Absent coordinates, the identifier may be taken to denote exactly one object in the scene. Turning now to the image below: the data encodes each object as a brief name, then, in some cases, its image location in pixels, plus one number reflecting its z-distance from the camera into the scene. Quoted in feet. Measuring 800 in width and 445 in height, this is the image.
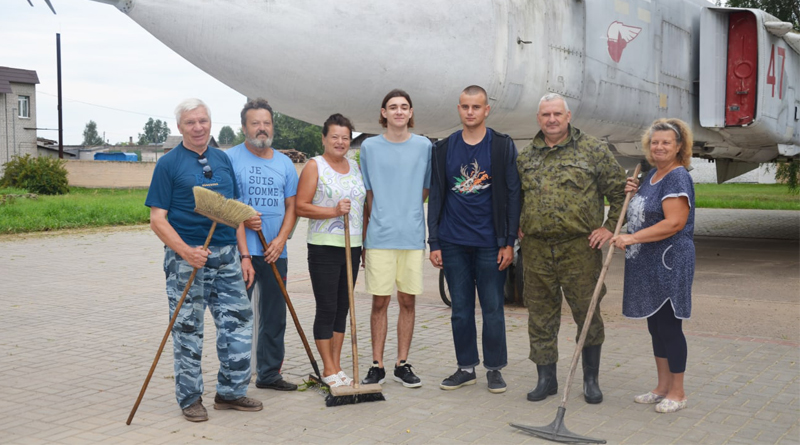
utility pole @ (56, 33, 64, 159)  122.21
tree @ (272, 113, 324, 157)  217.36
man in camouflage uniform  13.69
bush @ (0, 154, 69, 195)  96.07
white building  136.15
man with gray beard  13.92
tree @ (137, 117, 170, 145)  391.77
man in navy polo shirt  12.55
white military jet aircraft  15.44
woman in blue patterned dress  12.97
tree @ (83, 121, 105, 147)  410.21
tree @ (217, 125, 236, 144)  416.67
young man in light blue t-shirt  14.46
